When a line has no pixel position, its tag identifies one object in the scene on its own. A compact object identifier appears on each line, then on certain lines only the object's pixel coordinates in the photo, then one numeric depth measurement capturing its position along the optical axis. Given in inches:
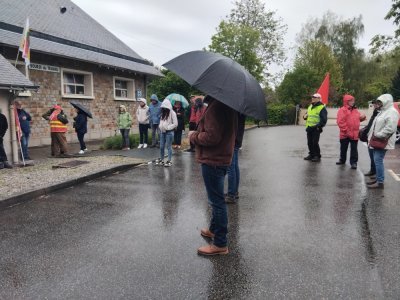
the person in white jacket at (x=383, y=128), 254.4
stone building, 516.1
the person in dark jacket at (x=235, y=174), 215.9
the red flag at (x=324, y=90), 588.0
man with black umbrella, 134.3
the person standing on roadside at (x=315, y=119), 368.5
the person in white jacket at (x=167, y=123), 336.5
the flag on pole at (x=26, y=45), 376.8
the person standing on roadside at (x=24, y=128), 381.4
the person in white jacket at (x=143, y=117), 482.3
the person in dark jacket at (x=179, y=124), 456.6
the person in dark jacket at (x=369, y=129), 272.4
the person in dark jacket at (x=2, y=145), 325.9
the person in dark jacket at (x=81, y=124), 446.6
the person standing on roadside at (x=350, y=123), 338.0
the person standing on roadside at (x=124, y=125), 474.9
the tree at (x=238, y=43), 1225.4
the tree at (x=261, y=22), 1533.8
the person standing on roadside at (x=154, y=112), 472.7
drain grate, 333.4
